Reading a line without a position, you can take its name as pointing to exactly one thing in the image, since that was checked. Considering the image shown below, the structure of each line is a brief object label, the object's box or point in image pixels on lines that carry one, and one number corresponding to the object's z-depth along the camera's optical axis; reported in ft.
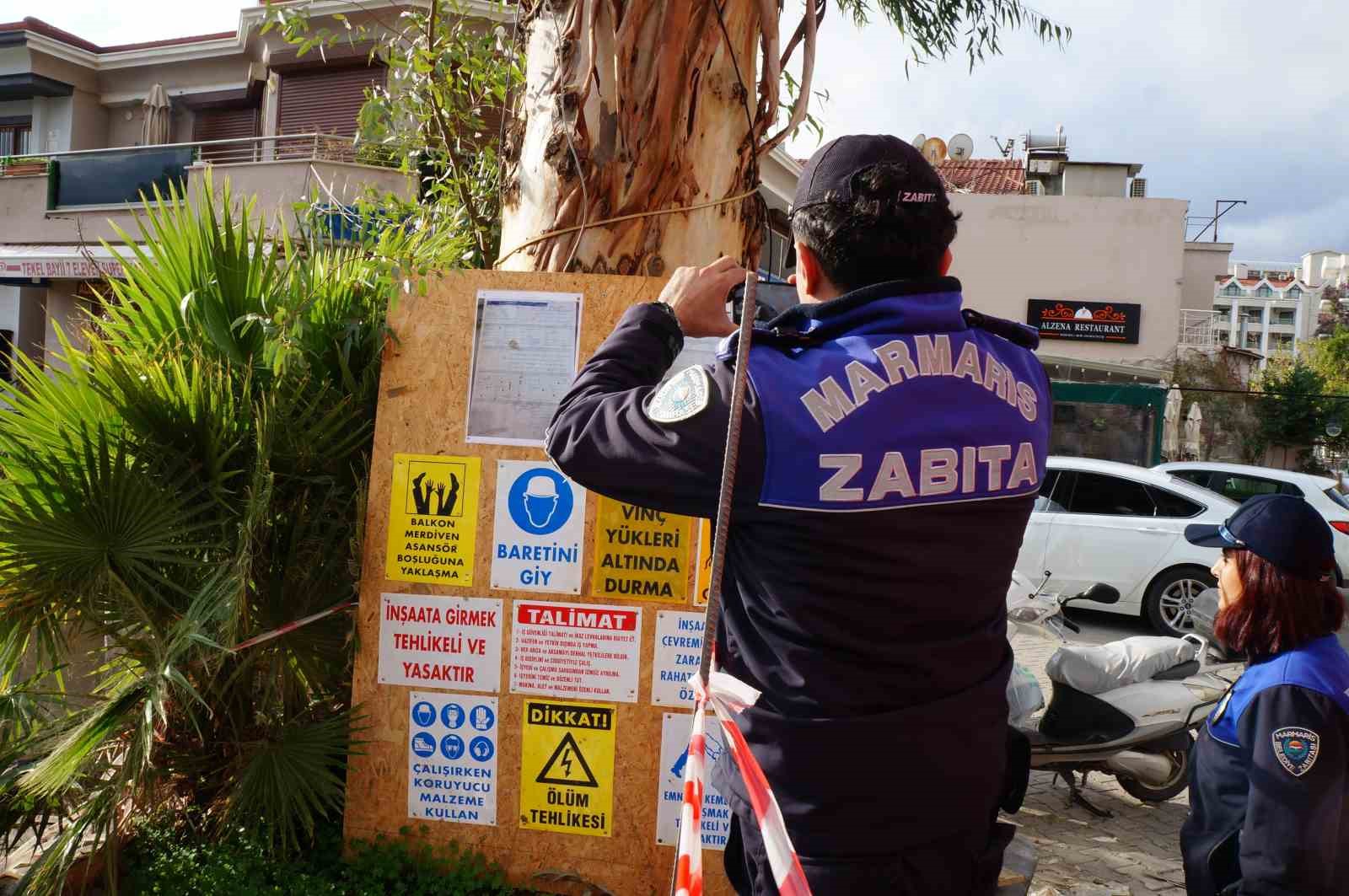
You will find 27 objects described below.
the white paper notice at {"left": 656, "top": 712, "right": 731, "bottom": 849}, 11.06
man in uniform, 5.55
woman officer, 6.84
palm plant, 10.66
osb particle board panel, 11.18
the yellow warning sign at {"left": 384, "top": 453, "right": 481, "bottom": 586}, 11.40
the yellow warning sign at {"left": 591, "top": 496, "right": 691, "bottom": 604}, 11.25
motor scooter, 17.53
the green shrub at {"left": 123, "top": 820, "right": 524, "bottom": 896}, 10.77
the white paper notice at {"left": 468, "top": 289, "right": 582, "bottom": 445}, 11.34
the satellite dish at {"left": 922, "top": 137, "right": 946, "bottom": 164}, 95.91
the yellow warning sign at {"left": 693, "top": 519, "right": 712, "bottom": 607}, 11.02
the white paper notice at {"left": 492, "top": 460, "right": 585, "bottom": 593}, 11.32
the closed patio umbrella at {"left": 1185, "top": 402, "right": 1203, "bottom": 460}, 81.82
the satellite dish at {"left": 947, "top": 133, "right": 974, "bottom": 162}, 105.70
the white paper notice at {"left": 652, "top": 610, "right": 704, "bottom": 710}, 11.18
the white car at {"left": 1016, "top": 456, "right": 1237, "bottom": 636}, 34.88
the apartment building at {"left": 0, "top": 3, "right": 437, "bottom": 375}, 56.44
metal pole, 5.36
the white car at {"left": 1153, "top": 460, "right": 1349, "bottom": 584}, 38.47
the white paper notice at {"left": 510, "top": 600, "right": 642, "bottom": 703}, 11.24
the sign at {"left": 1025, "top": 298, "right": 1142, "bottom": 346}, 91.97
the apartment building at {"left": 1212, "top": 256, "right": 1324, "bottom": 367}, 418.31
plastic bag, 17.28
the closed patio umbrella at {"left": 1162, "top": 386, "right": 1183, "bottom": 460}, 76.64
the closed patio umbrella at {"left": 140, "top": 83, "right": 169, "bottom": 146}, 68.18
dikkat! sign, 11.21
